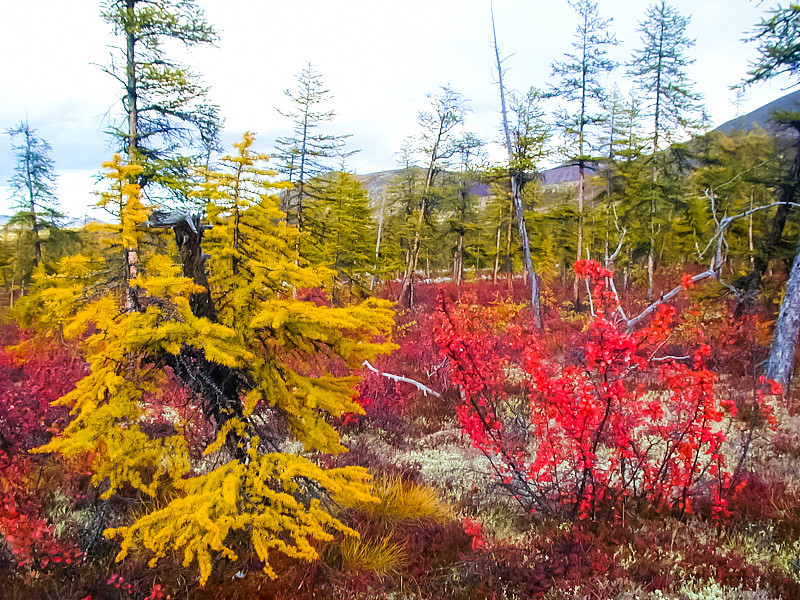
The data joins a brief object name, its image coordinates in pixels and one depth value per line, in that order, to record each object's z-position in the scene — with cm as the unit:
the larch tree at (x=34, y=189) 1998
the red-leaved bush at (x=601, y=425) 421
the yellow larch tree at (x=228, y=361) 357
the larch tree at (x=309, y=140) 2112
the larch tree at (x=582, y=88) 1927
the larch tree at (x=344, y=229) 2216
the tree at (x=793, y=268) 898
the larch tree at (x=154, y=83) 1125
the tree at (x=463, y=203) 2686
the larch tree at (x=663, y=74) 2069
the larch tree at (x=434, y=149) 2352
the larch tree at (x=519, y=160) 1853
